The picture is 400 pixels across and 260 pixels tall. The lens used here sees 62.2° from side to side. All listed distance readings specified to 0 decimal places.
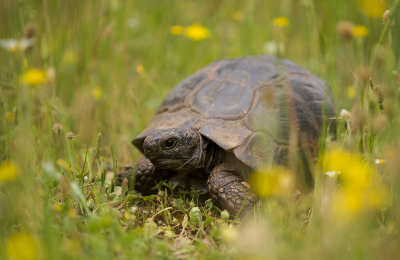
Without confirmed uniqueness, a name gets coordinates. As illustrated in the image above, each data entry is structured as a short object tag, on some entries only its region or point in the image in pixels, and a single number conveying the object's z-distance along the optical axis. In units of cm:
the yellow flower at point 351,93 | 396
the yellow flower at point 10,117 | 236
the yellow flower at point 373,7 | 196
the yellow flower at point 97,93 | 416
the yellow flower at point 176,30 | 484
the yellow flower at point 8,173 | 169
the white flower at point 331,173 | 207
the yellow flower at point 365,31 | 386
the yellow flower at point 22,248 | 129
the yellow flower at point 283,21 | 491
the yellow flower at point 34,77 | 292
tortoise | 236
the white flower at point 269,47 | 470
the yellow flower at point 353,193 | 142
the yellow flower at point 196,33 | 456
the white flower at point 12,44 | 276
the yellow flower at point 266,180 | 214
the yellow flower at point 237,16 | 560
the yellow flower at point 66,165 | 242
